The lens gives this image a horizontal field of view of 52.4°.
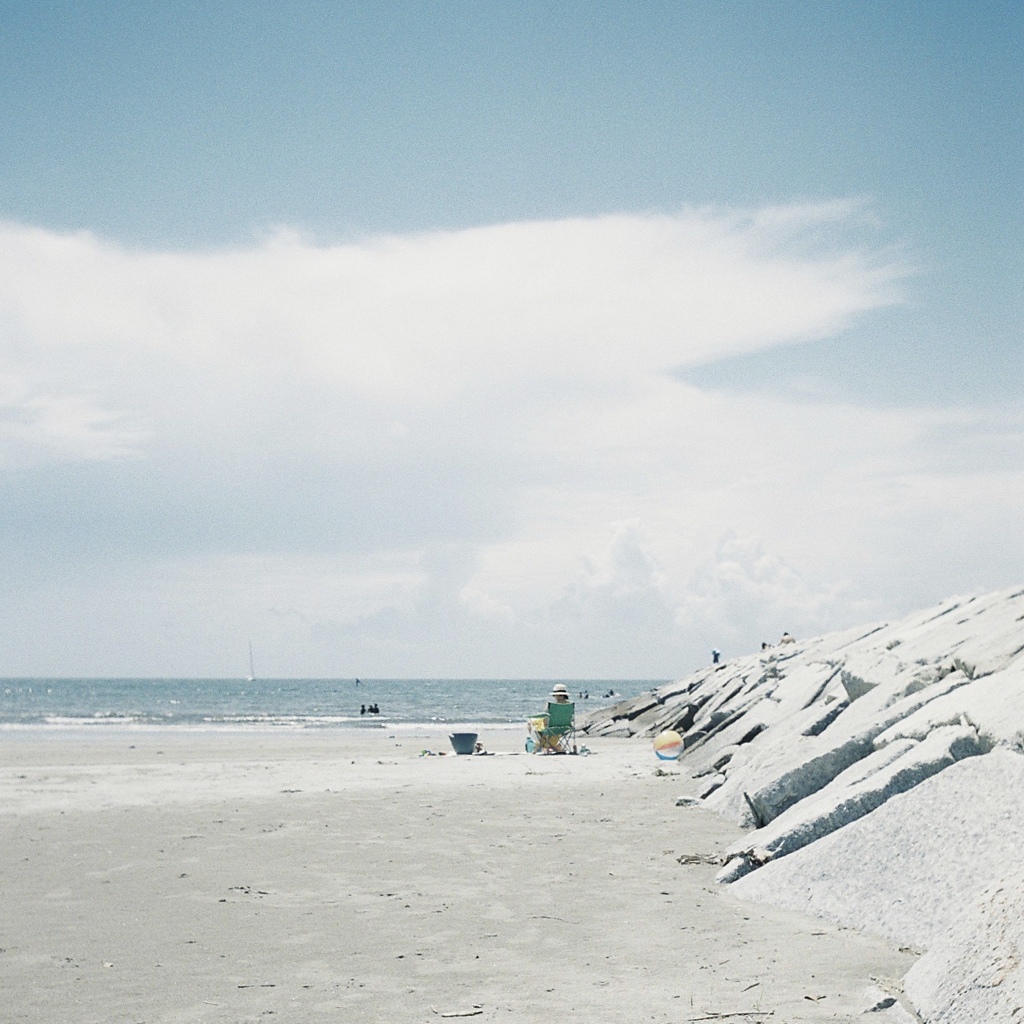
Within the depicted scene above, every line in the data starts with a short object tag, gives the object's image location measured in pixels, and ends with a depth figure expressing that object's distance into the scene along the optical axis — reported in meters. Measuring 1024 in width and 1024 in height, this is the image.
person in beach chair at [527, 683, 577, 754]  19.08
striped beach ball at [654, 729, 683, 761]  17.50
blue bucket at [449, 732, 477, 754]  19.42
